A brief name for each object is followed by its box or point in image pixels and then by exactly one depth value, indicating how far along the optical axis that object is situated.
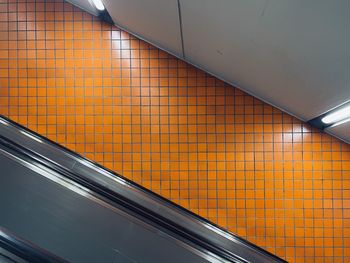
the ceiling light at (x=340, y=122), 2.87
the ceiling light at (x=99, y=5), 3.48
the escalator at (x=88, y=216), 2.09
